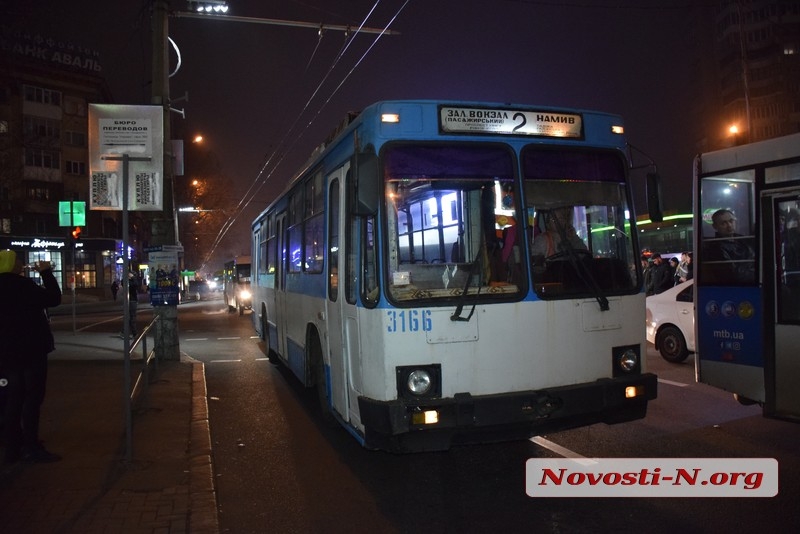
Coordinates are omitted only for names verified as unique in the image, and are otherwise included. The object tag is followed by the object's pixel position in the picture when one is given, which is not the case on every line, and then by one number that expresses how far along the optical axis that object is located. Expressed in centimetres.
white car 1069
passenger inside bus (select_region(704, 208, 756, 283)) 693
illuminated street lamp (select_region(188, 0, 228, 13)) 1256
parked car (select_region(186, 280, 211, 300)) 6091
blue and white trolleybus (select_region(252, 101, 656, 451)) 484
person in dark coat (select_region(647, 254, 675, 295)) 1423
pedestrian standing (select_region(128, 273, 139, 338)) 1900
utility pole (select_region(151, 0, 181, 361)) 1264
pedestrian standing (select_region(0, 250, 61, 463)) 562
